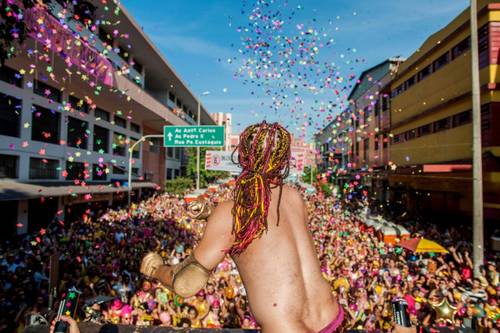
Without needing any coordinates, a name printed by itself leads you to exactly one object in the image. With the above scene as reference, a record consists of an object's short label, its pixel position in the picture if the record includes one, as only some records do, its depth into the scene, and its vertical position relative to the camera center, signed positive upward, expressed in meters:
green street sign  20.36 +2.08
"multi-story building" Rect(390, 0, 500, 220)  16.17 +3.28
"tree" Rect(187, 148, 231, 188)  51.53 +0.86
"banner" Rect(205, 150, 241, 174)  31.57 +1.32
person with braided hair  1.95 -0.42
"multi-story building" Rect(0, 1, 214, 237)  15.56 +3.24
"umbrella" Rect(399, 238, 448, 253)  10.79 -2.07
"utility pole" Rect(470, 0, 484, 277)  10.06 +0.37
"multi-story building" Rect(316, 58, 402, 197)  31.89 +4.79
